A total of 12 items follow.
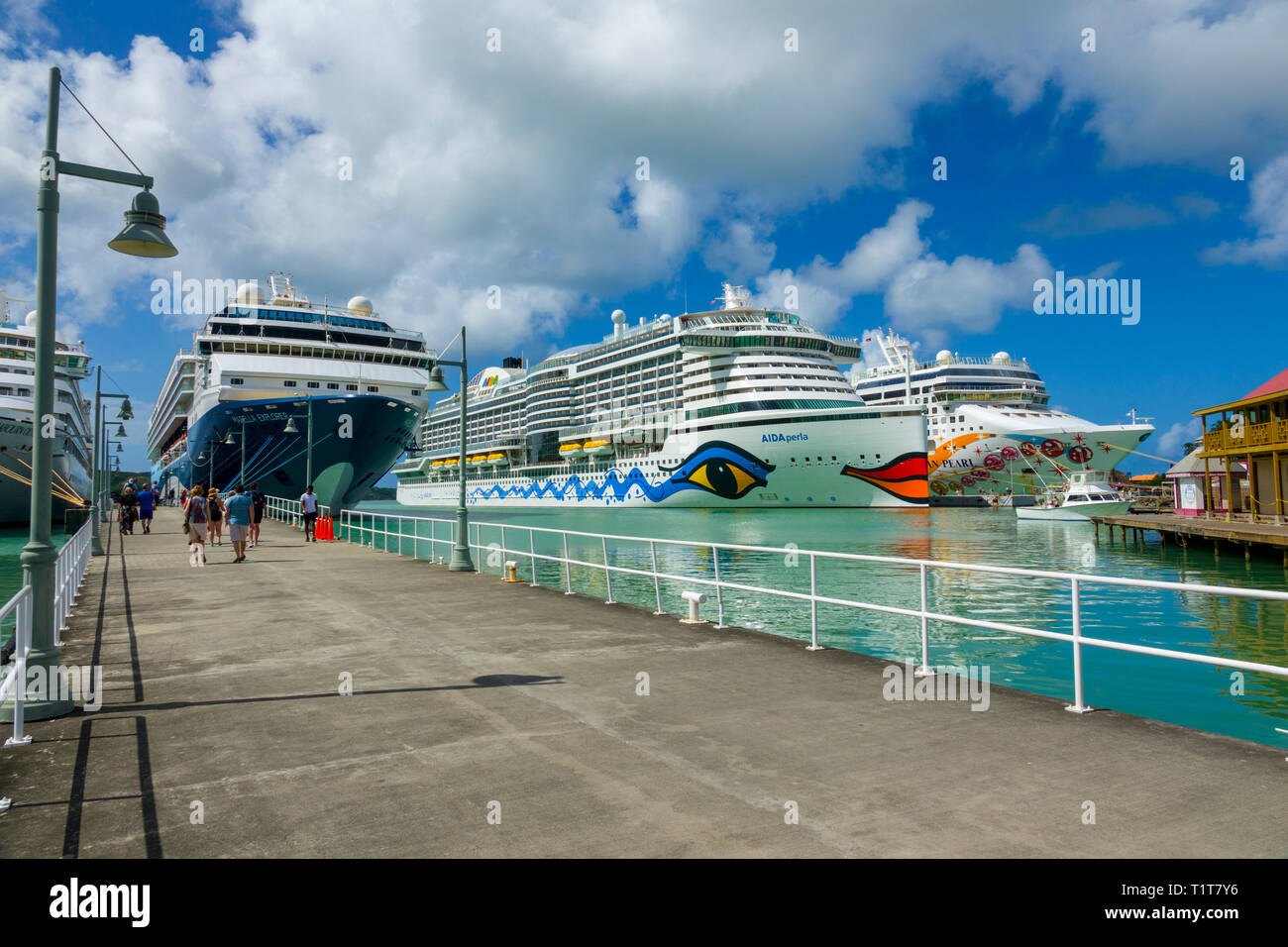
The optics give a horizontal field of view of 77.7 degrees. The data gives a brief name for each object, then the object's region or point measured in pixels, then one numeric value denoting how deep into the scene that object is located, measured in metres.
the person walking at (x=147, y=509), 28.79
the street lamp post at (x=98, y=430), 21.47
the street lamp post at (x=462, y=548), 16.05
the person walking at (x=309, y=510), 24.53
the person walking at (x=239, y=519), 17.36
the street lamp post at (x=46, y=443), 5.82
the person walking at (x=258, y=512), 21.72
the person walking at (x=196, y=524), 16.80
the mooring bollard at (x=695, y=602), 9.72
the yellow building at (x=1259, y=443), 27.75
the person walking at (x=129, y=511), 26.66
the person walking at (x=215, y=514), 21.52
